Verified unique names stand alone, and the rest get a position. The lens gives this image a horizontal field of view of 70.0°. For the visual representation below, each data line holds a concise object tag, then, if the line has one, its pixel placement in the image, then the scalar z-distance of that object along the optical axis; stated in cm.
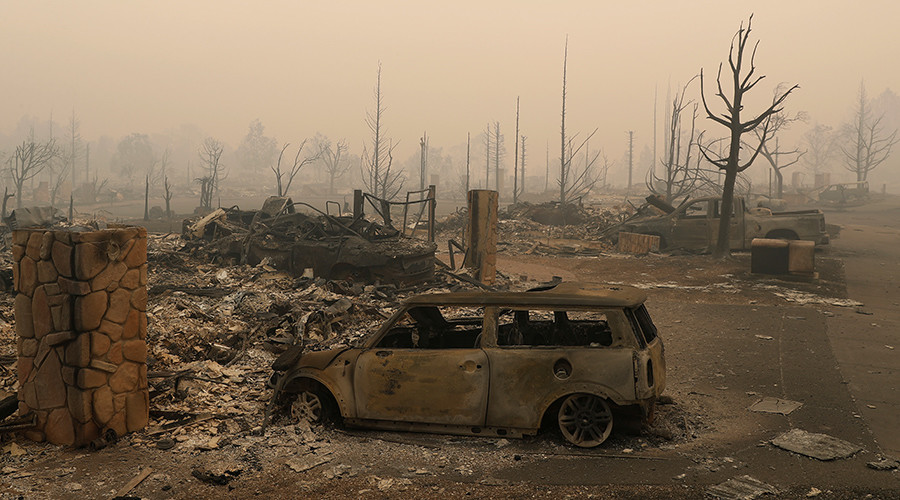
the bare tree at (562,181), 2980
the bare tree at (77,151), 9469
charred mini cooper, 473
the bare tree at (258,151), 10506
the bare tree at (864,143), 5262
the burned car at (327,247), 1266
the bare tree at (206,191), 3694
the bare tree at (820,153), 8666
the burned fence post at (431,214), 1602
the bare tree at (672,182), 2852
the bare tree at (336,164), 6499
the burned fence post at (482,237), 1348
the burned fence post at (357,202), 1512
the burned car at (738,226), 1788
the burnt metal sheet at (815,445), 470
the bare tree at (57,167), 8581
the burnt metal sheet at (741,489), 402
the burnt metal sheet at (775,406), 579
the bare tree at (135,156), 9560
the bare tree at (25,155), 3758
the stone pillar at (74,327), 491
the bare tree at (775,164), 4136
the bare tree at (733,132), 1741
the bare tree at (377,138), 3707
